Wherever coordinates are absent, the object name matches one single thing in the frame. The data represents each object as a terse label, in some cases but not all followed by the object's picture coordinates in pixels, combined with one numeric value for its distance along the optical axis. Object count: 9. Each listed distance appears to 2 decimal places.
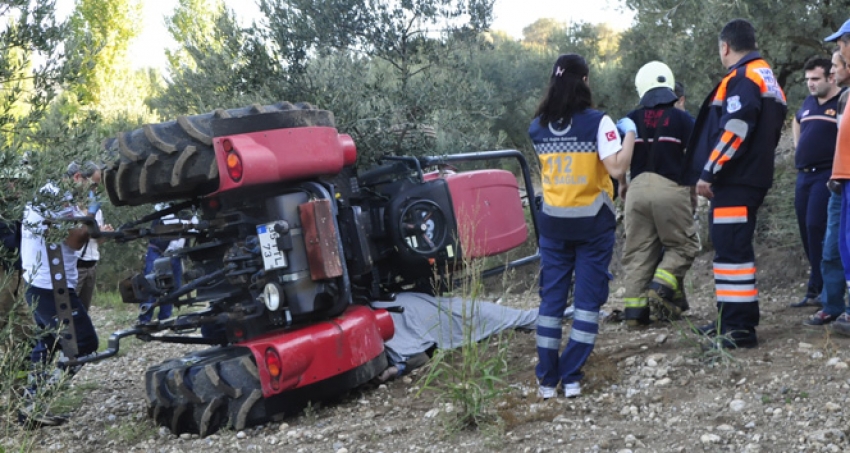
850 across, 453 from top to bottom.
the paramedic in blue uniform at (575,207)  5.26
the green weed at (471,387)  4.81
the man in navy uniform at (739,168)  5.54
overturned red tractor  5.41
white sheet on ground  6.65
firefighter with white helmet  6.82
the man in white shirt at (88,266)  7.17
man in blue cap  5.05
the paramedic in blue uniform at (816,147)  6.68
